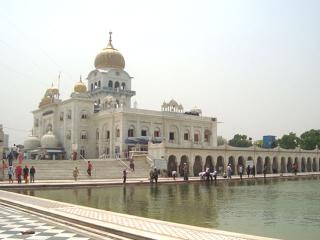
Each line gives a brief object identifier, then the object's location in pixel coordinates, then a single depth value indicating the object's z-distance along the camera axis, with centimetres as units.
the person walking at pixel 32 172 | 2705
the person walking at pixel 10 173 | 2780
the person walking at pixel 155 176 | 2841
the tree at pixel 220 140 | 8448
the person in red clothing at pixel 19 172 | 2616
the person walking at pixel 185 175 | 3147
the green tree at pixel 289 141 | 7983
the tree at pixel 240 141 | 9529
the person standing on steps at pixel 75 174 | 2960
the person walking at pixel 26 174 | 2633
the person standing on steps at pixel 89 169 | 3312
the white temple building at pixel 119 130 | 4719
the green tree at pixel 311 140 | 7425
